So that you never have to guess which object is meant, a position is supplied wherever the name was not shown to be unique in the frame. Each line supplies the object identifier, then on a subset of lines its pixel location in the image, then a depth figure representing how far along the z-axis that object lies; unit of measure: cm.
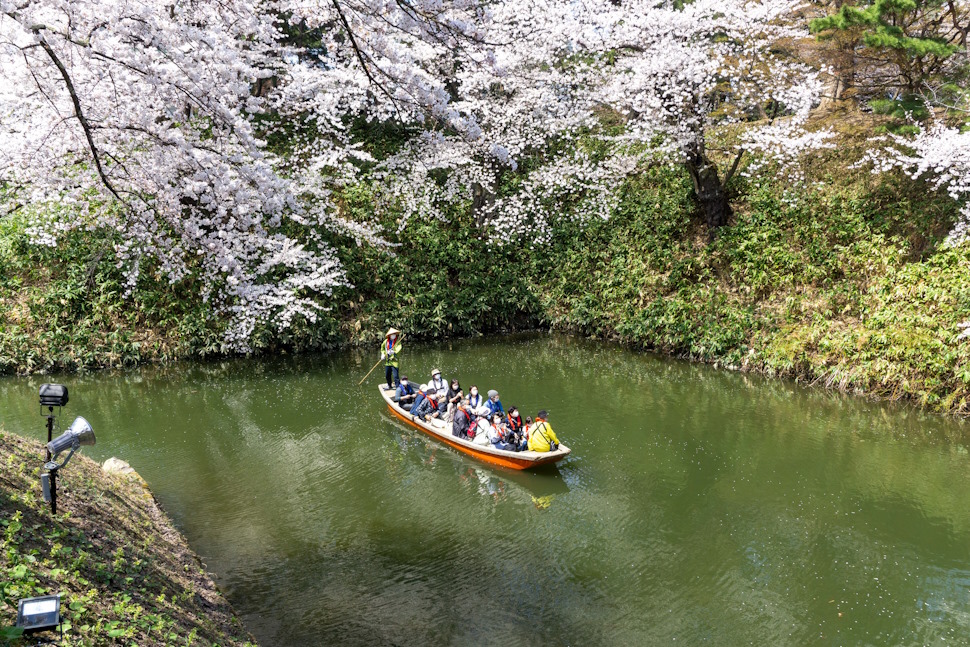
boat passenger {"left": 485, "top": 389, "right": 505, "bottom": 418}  1098
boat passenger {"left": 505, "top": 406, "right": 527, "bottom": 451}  1009
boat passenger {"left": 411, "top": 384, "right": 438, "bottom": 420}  1197
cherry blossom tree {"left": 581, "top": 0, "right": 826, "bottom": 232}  1545
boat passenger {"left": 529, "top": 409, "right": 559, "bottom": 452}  980
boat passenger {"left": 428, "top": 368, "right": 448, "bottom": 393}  1246
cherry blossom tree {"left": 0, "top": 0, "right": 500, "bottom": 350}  669
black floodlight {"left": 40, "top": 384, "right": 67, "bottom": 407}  516
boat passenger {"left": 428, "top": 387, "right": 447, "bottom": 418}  1190
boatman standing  1388
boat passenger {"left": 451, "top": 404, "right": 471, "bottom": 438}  1088
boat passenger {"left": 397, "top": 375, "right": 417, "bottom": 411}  1260
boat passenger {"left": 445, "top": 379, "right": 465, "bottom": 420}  1160
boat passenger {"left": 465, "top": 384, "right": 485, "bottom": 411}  1183
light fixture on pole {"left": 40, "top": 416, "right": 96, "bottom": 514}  503
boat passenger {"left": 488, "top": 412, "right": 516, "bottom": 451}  1022
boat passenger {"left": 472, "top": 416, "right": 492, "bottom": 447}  1056
